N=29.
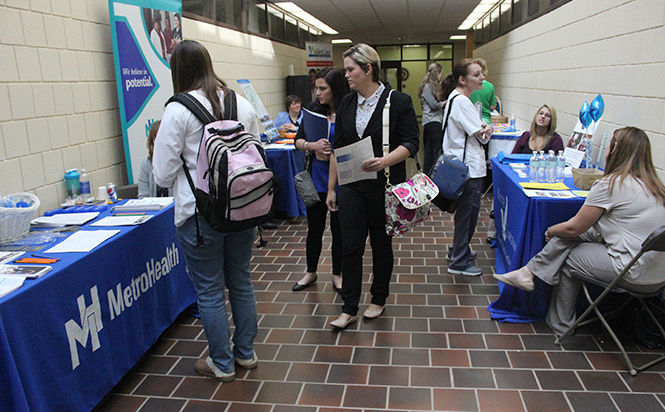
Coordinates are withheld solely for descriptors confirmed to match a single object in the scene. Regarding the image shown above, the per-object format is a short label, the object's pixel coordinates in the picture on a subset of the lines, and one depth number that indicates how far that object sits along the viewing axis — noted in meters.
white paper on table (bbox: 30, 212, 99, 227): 2.59
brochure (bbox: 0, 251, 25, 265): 2.06
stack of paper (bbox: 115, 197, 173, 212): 2.80
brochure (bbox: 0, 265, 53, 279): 1.88
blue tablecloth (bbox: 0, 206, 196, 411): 1.74
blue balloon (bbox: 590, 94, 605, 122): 3.70
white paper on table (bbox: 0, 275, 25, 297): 1.74
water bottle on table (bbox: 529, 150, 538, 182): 3.25
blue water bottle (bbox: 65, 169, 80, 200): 3.03
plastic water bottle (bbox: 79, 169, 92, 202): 3.08
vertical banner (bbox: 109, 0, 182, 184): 3.43
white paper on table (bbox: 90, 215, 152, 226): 2.56
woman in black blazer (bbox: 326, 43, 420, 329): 2.67
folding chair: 2.20
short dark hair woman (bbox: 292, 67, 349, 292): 3.06
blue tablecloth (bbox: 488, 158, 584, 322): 2.78
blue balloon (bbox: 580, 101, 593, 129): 3.80
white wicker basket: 2.28
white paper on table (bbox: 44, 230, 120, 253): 2.19
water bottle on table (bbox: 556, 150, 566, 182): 3.26
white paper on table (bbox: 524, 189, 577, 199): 2.79
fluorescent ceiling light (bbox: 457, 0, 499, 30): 8.90
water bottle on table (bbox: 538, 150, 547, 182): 3.21
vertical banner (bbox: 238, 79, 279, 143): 6.00
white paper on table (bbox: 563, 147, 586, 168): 3.45
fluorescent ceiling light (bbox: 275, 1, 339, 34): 8.72
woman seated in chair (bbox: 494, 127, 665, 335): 2.35
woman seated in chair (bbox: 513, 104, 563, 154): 4.05
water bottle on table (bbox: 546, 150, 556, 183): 3.18
